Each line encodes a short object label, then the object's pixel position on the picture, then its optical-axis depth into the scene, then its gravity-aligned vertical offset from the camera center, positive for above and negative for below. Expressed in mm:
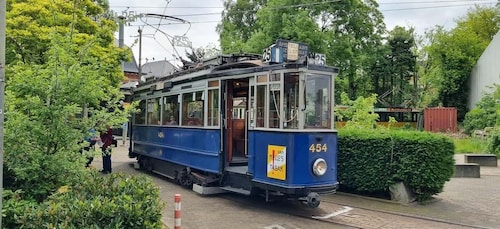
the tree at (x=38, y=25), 10719 +2510
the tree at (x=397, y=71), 41631 +5381
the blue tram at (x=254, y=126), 7625 +11
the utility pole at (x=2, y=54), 3510 +526
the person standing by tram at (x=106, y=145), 11908 -553
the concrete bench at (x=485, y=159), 16359 -1038
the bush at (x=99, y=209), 4195 -827
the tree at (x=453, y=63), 34531 +5198
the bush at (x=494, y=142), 18858 -475
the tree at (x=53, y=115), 5328 +96
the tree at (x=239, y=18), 39656 +9610
